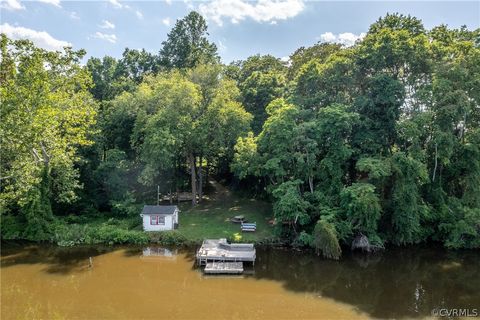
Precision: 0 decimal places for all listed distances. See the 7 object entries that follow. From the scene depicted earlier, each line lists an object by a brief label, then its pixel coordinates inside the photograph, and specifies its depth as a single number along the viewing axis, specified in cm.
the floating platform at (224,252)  2417
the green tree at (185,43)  5162
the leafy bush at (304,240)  2653
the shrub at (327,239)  2505
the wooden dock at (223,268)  2298
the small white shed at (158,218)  2909
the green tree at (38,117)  2103
